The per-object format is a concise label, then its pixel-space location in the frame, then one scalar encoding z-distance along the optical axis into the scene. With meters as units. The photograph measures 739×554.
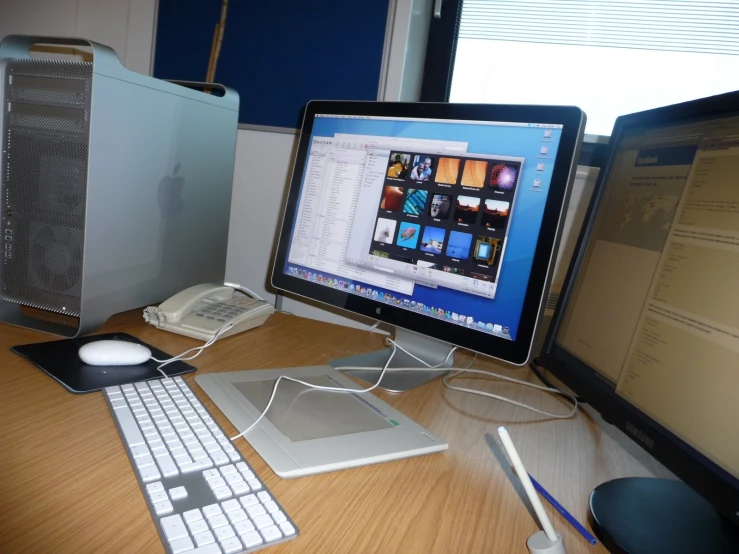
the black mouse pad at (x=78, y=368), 0.69
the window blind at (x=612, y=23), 1.23
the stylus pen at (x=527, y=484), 0.48
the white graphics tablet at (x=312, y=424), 0.57
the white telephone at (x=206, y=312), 0.93
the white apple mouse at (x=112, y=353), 0.73
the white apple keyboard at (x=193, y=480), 0.42
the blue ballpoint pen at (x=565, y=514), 0.51
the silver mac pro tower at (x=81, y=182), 0.78
